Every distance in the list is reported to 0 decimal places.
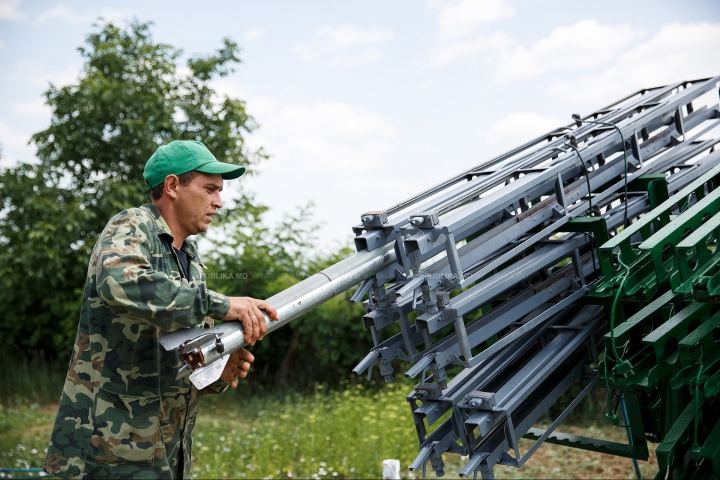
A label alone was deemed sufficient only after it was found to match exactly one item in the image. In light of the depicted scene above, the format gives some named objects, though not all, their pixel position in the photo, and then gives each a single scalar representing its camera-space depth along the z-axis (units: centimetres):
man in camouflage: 257
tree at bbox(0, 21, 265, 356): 838
